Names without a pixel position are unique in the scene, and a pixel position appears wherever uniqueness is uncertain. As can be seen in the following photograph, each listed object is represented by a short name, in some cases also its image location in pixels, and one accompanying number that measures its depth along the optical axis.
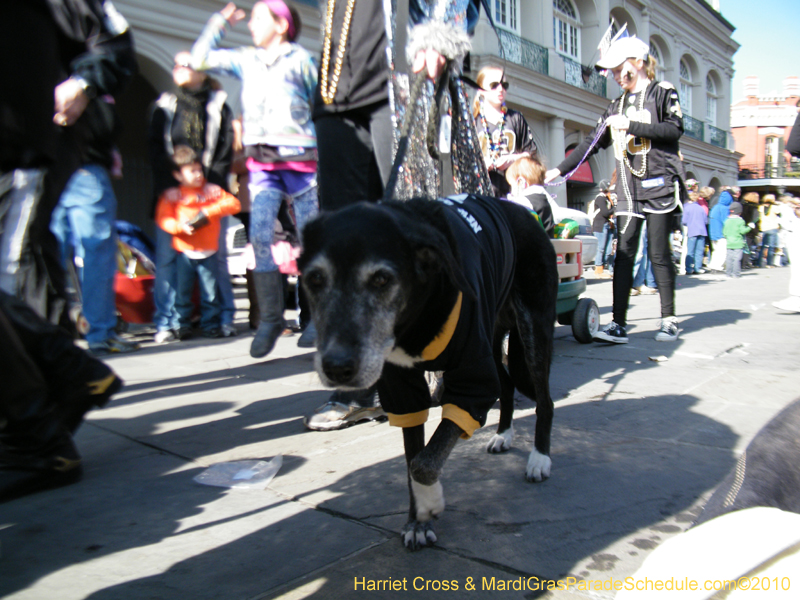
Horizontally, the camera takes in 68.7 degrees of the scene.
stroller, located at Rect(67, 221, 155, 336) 6.12
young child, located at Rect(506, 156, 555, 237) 5.26
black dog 1.76
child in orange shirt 5.74
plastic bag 2.39
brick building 51.34
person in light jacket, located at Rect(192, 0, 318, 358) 3.64
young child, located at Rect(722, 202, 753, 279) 13.98
